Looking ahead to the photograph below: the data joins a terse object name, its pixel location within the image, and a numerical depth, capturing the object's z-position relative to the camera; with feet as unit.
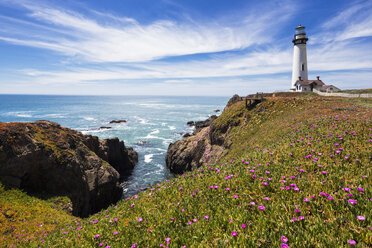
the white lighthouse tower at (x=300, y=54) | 185.98
